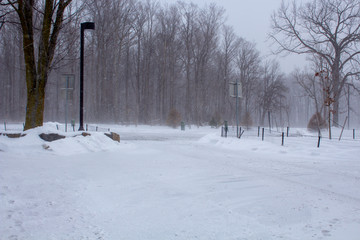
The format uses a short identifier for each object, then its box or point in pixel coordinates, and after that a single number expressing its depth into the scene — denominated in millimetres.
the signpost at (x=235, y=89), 17177
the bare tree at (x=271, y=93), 56469
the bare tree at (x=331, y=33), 32125
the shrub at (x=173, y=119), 39938
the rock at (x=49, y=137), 11398
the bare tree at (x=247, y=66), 58969
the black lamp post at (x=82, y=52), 14289
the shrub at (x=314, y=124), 29442
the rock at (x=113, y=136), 15284
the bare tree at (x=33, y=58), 13031
